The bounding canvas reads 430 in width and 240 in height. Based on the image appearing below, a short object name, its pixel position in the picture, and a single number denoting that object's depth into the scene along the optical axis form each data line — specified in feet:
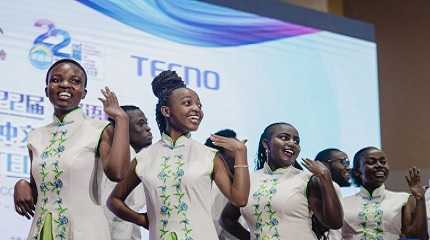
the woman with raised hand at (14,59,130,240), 16.92
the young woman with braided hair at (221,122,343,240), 21.17
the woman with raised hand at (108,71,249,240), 18.14
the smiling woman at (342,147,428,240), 26.66
